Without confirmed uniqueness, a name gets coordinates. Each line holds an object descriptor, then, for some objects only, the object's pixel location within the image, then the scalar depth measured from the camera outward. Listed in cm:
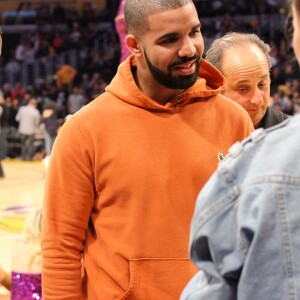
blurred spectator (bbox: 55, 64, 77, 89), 1906
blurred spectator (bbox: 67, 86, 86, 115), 1666
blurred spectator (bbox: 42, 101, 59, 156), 1373
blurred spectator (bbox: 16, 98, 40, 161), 1453
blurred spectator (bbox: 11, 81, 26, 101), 1711
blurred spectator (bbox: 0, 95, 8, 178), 1348
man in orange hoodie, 195
